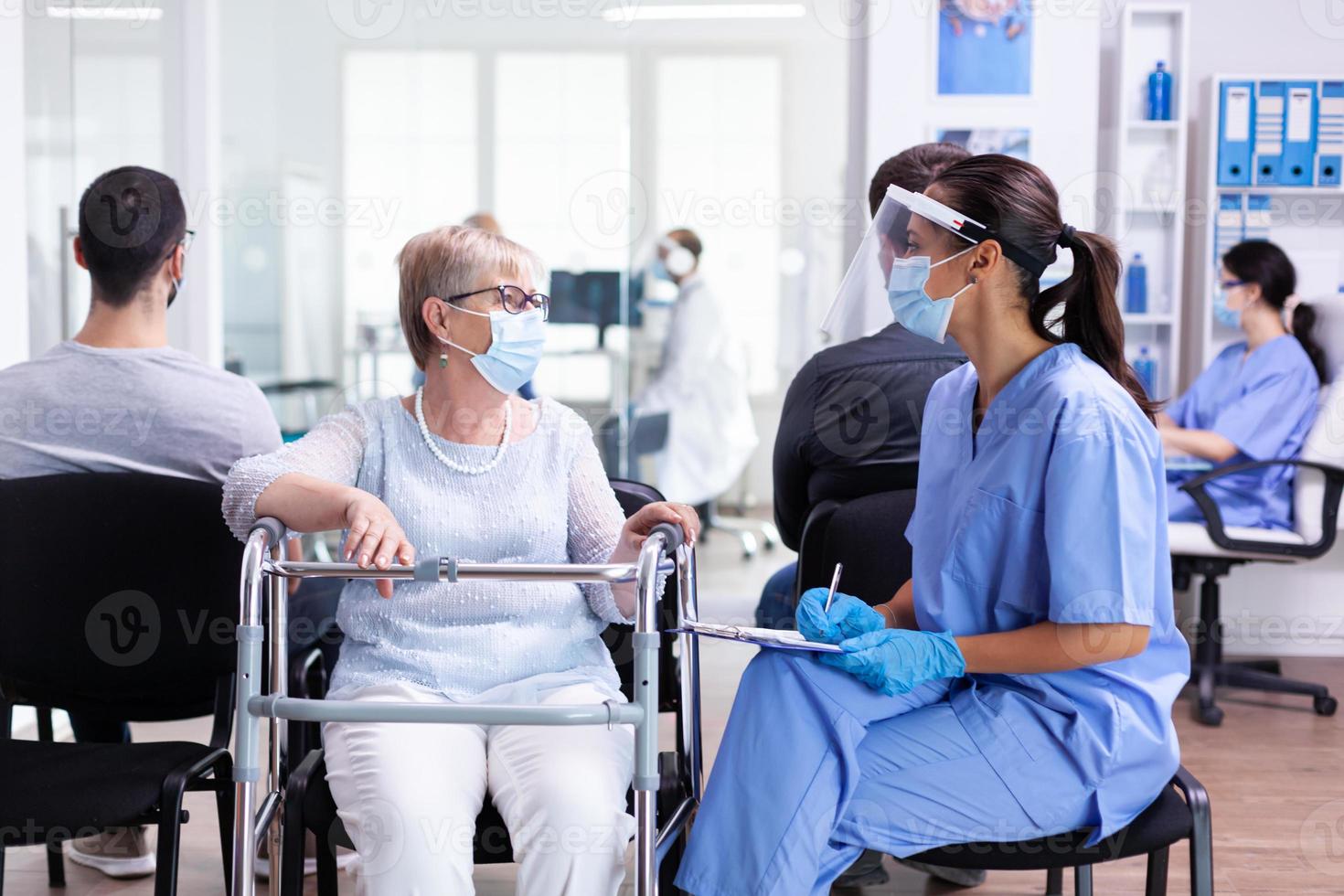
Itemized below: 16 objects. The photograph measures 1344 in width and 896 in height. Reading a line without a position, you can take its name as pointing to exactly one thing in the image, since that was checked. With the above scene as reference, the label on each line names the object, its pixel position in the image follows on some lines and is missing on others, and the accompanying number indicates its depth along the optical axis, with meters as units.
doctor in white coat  4.52
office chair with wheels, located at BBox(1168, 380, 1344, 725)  3.42
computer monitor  4.49
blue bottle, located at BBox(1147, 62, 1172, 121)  4.09
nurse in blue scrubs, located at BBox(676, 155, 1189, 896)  1.46
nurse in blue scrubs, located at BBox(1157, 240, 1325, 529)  3.55
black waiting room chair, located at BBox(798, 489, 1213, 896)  1.50
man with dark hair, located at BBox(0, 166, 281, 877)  2.08
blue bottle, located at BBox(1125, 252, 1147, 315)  4.18
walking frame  1.41
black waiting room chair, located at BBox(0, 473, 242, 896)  1.84
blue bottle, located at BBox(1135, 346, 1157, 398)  4.19
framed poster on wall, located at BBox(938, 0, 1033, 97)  4.04
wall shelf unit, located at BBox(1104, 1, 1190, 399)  4.11
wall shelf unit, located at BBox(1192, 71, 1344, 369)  4.02
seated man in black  2.11
